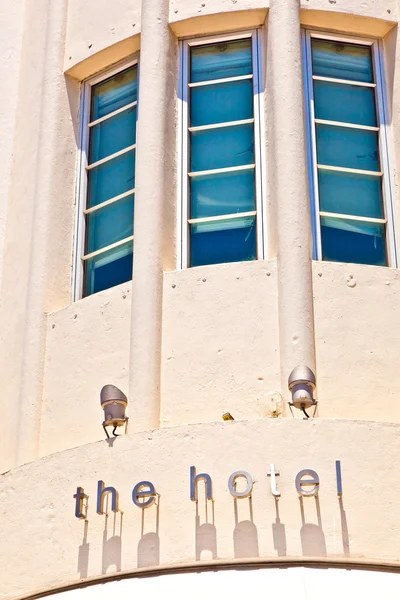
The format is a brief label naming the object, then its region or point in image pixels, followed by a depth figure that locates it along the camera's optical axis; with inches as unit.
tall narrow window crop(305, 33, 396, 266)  525.7
